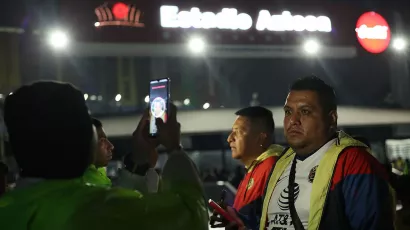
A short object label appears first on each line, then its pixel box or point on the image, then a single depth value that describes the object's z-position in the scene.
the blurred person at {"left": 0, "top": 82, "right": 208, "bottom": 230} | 1.32
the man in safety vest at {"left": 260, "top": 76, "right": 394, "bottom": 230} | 2.07
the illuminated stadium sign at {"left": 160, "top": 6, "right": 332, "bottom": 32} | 10.60
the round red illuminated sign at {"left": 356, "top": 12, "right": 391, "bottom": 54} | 11.77
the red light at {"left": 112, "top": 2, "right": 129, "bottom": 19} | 9.88
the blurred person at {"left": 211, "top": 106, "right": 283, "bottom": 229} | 3.32
